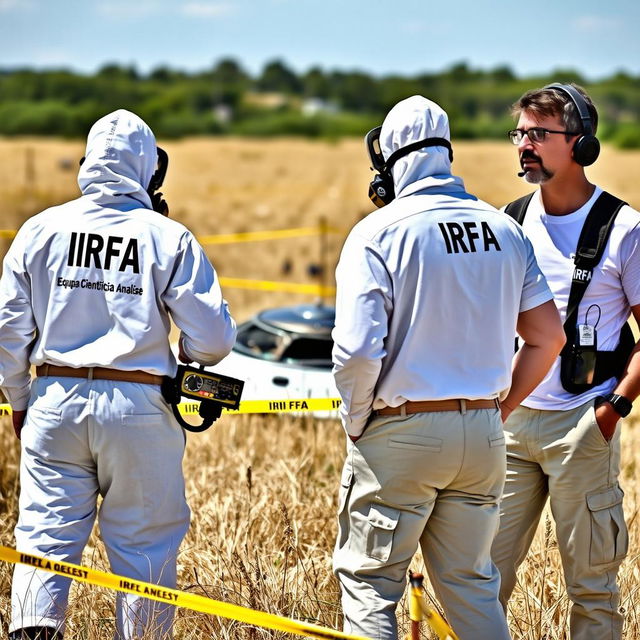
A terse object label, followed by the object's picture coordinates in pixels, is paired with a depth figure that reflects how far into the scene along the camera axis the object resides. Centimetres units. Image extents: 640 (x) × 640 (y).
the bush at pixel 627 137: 14625
